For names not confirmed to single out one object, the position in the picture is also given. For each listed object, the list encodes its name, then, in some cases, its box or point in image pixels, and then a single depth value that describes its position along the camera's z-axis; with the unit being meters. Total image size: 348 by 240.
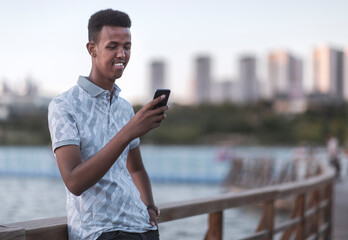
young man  1.72
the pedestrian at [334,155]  19.83
